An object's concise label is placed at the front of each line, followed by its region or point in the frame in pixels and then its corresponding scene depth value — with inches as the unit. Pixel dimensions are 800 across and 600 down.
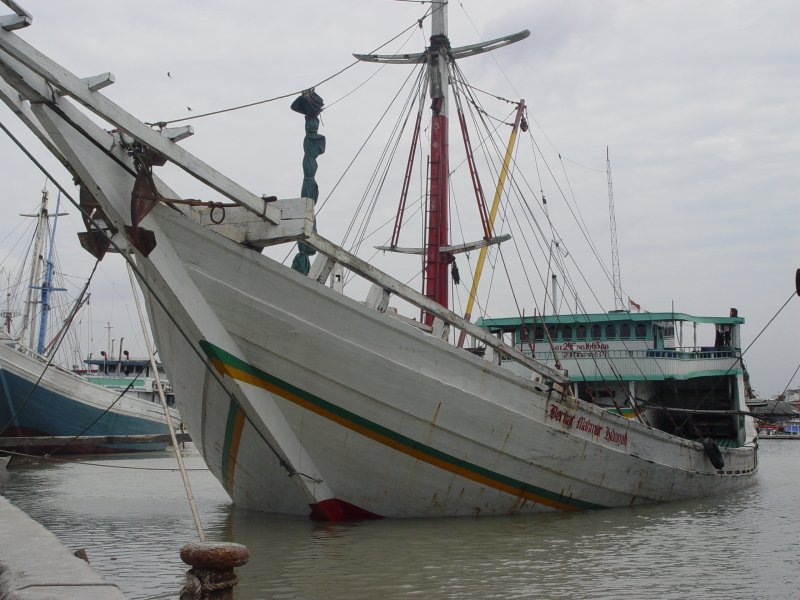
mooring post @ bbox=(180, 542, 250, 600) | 165.0
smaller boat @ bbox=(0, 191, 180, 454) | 935.7
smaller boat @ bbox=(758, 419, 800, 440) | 2132.1
